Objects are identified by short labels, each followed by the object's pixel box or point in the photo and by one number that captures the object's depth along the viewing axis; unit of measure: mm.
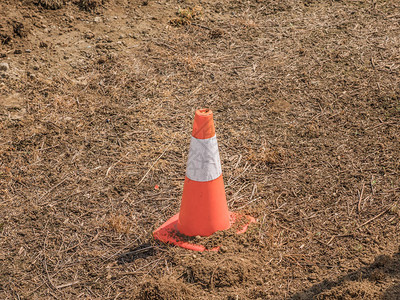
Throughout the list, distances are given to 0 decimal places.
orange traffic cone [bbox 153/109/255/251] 3041
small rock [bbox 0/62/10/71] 5005
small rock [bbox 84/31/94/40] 5645
